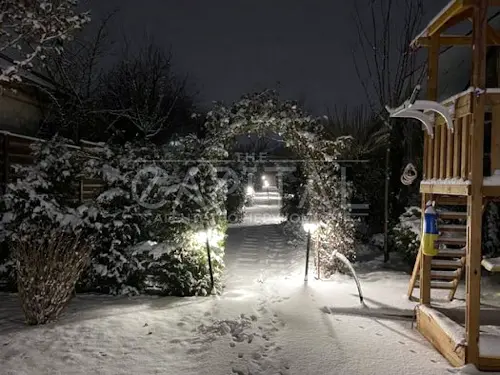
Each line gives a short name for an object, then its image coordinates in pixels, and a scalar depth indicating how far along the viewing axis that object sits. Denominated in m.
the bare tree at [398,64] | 11.21
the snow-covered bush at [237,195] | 19.39
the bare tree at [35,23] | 5.61
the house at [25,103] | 10.78
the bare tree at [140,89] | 19.77
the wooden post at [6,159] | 8.48
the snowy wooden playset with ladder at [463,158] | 4.37
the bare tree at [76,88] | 13.52
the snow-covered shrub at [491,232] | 9.49
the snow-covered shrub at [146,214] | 7.39
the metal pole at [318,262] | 8.84
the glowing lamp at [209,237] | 7.60
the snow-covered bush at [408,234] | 9.34
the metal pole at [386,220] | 10.52
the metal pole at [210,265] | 7.39
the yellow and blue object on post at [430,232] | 5.32
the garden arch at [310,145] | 8.12
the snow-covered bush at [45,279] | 5.52
